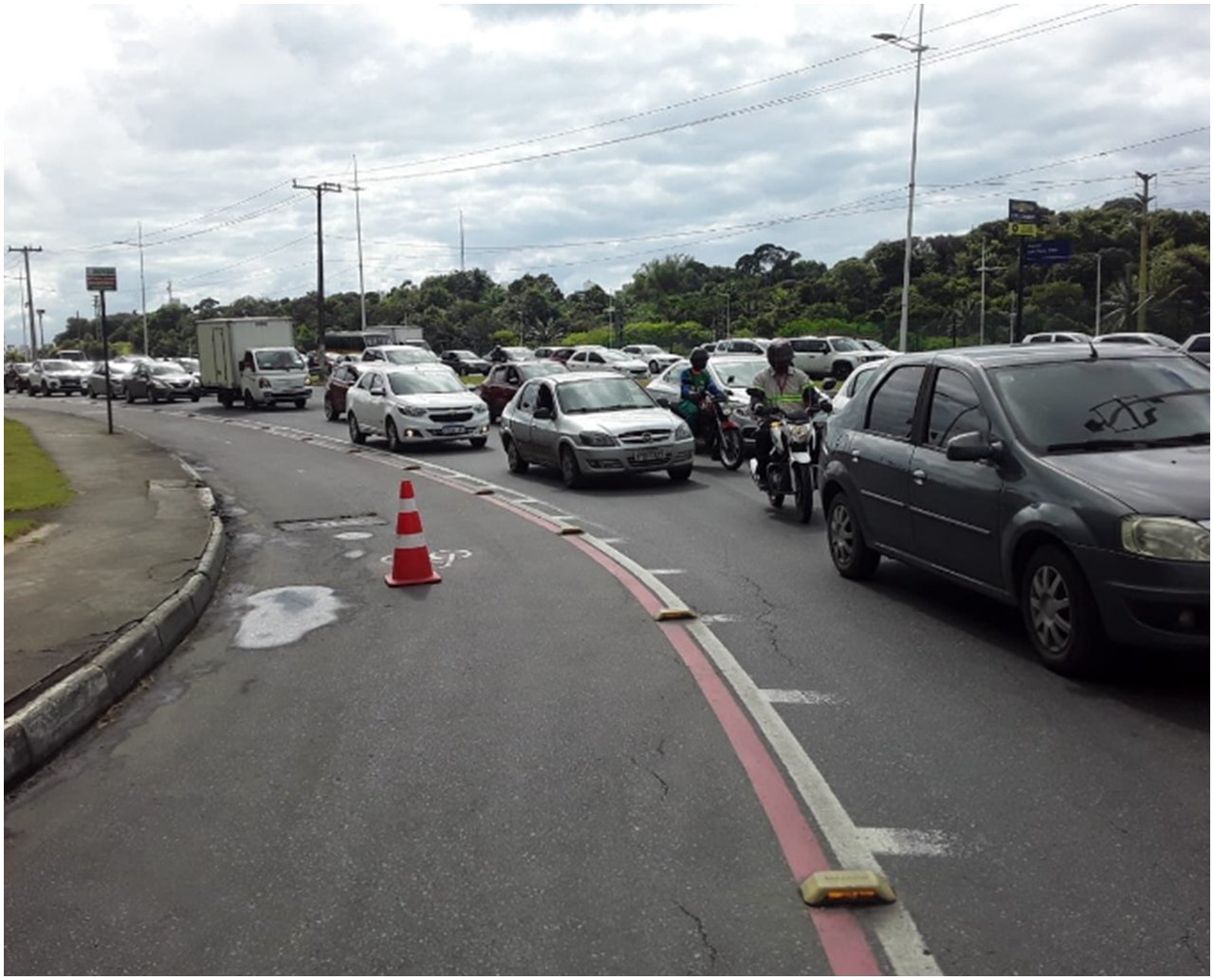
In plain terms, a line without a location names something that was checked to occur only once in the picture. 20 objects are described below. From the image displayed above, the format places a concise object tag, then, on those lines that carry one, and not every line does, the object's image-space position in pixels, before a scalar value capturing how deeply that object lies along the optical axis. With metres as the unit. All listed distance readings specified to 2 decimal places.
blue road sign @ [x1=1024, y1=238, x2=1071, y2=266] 51.62
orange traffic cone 9.70
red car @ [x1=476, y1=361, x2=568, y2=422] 28.19
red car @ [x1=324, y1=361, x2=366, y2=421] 32.00
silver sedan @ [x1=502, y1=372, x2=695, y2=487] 15.45
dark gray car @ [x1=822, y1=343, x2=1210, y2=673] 5.71
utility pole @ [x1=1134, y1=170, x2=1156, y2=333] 51.96
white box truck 37.34
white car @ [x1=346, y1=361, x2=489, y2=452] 22.50
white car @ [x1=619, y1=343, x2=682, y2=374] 50.09
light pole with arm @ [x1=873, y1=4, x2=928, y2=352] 45.00
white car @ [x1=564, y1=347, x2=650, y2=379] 43.34
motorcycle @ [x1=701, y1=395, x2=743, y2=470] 17.03
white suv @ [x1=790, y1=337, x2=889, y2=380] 47.69
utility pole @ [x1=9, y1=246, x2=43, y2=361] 97.44
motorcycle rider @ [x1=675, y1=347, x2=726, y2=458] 17.92
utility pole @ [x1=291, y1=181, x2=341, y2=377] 57.81
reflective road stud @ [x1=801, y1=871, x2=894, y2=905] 3.84
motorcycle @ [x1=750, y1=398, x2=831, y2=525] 12.31
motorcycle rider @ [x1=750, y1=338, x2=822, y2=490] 13.15
